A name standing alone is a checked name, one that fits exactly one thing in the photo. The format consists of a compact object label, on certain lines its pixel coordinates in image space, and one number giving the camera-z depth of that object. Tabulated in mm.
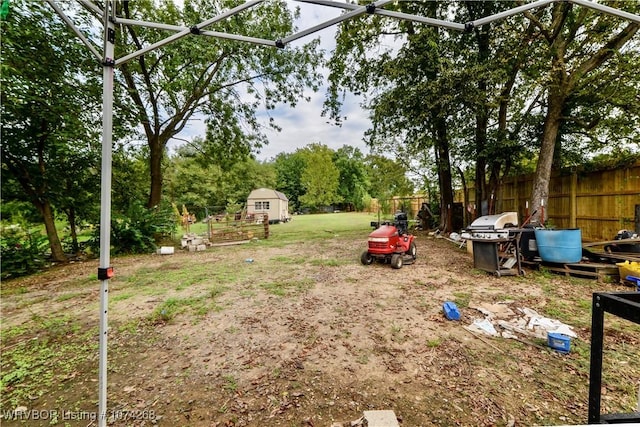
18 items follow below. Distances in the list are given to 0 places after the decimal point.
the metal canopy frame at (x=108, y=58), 1693
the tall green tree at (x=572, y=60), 4949
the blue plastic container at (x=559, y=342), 2455
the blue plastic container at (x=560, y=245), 4566
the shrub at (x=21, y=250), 5773
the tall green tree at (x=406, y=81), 6332
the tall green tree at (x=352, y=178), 35219
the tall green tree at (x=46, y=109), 4965
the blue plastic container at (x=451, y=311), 3180
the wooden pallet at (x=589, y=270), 4234
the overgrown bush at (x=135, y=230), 7984
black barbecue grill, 4777
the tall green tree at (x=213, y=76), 7621
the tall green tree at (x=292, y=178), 36062
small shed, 20906
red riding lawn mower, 5680
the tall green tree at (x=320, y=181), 33281
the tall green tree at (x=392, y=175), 13408
